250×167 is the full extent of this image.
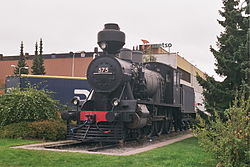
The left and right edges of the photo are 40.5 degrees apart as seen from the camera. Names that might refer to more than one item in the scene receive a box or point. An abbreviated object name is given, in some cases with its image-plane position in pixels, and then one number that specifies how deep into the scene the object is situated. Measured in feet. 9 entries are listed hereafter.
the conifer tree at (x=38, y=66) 189.78
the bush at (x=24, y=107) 48.52
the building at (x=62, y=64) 195.09
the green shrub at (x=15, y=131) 45.96
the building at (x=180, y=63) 148.25
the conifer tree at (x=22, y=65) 187.45
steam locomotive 41.37
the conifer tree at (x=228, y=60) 42.22
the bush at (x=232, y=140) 24.88
